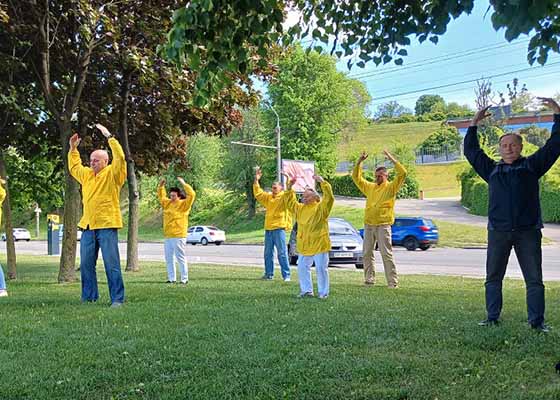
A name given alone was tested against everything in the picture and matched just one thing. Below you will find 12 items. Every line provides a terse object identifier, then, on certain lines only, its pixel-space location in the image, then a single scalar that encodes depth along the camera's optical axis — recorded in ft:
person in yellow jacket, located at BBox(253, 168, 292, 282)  39.50
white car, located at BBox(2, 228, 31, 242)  173.37
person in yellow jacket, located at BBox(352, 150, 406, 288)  33.32
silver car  57.41
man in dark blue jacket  18.60
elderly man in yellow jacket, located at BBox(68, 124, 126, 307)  25.02
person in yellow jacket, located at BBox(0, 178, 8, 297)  29.01
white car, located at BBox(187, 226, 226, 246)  136.77
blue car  93.66
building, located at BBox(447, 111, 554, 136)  158.99
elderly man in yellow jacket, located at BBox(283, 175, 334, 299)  28.14
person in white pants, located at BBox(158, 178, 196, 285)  36.86
